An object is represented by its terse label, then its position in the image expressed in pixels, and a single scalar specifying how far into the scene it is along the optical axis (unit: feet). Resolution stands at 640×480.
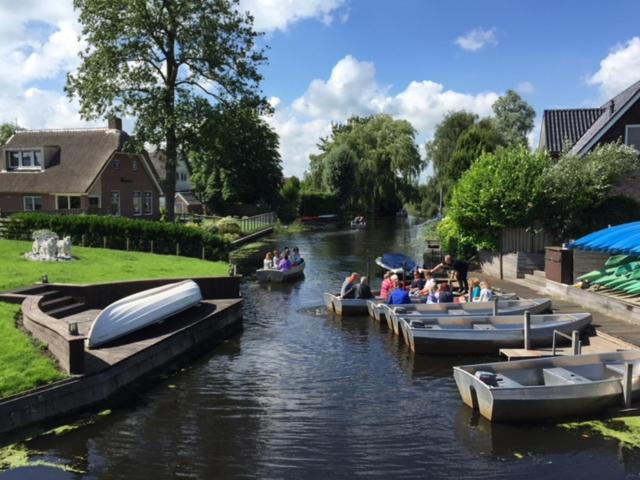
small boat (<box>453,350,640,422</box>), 38.29
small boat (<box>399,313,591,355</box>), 54.65
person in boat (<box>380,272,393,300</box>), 72.02
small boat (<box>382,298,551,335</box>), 62.18
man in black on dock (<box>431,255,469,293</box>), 77.61
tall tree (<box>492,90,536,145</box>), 248.32
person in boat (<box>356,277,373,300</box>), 72.38
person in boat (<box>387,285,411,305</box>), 65.00
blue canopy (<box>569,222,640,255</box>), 62.90
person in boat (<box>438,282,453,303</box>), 64.85
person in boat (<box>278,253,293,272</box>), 97.55
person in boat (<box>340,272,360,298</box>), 72.54
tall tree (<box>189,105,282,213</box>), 217.56
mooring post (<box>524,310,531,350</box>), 53.19
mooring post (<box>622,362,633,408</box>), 39.52
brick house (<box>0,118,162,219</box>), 144.87
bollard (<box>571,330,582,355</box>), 47.24
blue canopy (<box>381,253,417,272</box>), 100.94
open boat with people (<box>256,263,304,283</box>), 96.22
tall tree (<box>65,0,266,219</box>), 118.73
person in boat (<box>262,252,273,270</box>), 99.66
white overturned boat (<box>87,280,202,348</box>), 47.29
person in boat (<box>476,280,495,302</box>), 65.26
